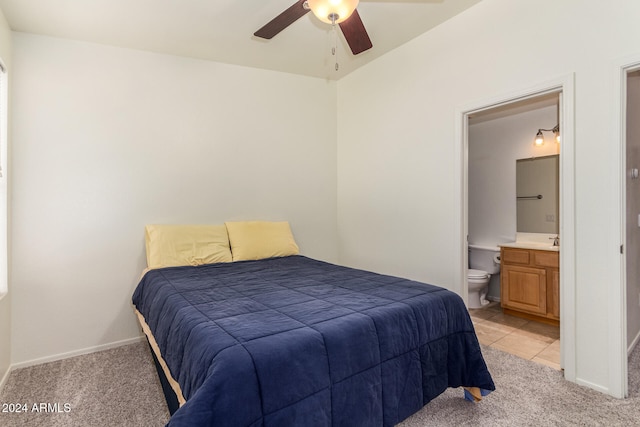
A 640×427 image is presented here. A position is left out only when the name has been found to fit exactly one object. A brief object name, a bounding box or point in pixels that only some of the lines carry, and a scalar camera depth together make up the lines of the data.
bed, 1.17
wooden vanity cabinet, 3.20
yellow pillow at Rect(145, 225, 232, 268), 2.80
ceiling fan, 1.72
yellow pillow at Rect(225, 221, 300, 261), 3.15
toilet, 3.70
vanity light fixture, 3.67
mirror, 3.71
